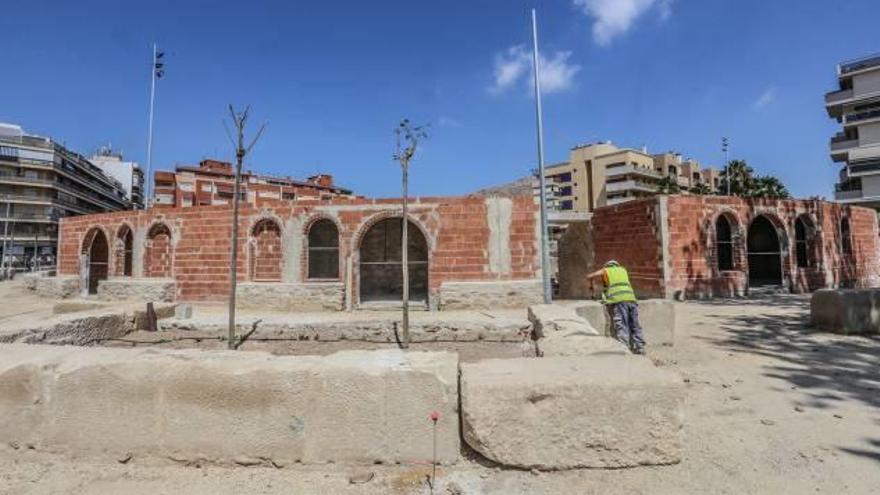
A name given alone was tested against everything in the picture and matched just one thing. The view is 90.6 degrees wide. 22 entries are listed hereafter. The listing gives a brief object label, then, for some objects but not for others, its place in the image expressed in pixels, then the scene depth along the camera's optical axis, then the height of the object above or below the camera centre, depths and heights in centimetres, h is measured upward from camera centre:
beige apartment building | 5906 +1388
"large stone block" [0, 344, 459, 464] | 293 -91
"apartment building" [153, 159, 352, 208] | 5628 +1206
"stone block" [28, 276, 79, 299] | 1648 -38
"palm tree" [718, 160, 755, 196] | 3421 +745
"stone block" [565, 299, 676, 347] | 736 -82
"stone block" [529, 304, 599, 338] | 573 -71
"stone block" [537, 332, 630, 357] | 446 -81
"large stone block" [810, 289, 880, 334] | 758 -77
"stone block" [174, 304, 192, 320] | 870 -72
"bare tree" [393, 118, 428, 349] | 745 +88
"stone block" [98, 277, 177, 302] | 1318 -40
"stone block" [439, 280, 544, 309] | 1144 -60
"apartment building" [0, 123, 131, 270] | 4941 +1025
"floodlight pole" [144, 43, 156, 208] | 2319 +716
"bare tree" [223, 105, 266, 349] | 688 +130
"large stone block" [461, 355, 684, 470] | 281 -96
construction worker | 654 -57
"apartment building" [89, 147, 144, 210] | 7420 +1845
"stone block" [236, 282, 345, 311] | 1200 -60
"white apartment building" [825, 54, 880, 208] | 3862 +1249
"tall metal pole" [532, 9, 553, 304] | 1123 +54
